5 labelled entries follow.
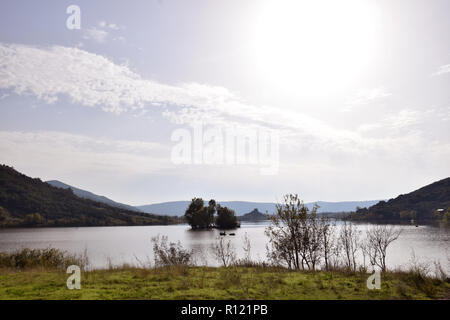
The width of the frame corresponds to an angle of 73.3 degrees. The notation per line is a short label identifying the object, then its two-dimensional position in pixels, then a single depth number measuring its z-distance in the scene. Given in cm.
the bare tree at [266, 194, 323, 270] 2547
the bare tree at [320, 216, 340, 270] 2546
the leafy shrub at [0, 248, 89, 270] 2330
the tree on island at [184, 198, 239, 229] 13700
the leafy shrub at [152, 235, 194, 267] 2225
